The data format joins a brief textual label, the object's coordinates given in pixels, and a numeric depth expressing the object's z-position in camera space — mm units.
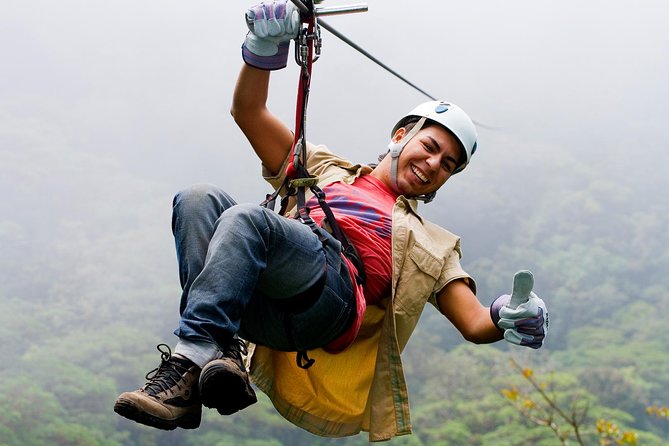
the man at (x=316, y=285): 2766
